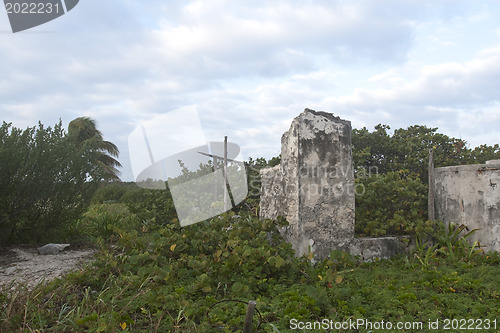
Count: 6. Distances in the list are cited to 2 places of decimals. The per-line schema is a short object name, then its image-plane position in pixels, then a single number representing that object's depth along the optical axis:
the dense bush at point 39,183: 6.94
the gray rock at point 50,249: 6.57
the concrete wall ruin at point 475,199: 5.65
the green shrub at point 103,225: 6.82
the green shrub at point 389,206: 5.98
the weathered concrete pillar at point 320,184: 5.18
